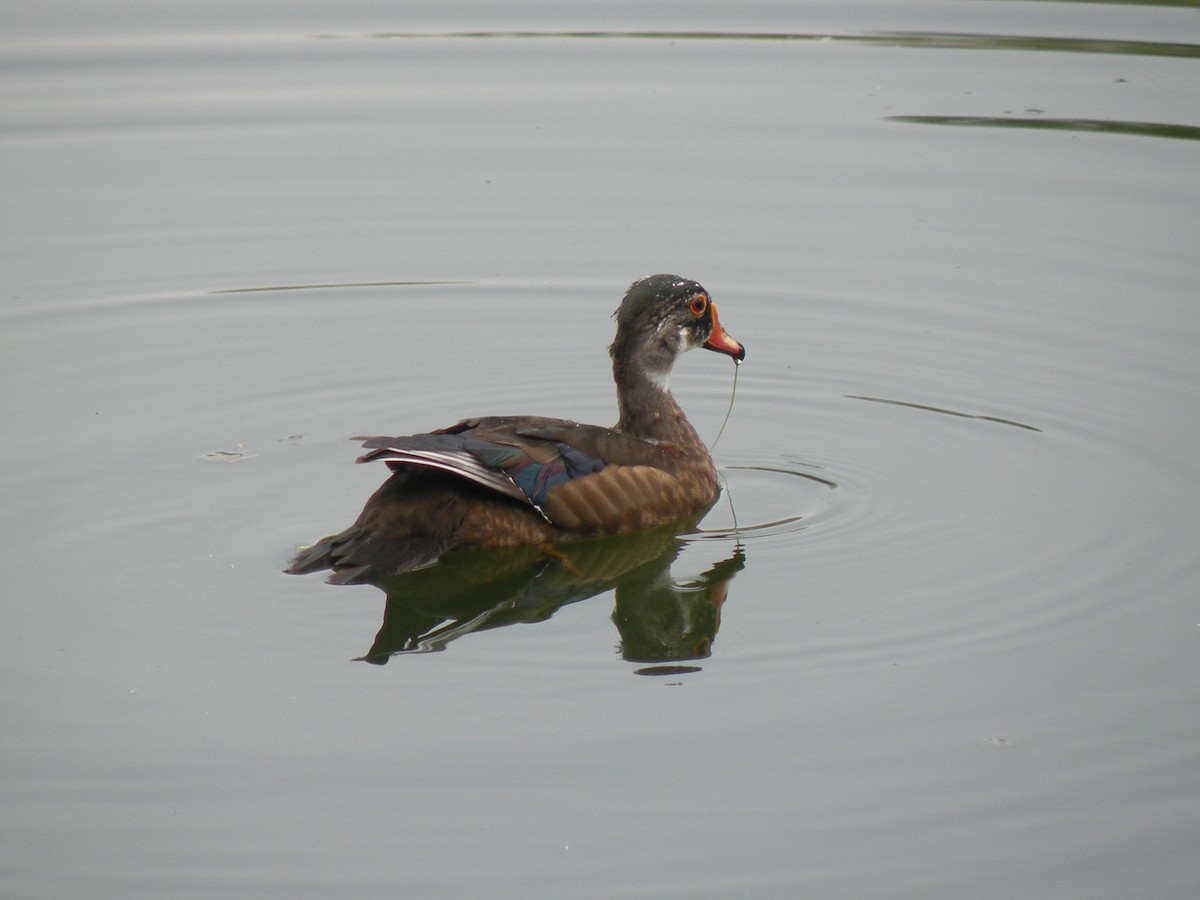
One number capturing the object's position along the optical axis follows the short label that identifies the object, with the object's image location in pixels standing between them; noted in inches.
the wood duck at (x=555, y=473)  611.5
